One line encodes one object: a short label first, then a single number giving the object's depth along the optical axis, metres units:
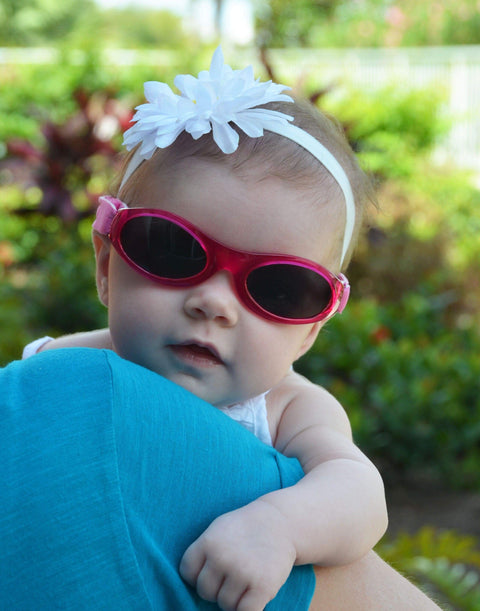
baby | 1.32
